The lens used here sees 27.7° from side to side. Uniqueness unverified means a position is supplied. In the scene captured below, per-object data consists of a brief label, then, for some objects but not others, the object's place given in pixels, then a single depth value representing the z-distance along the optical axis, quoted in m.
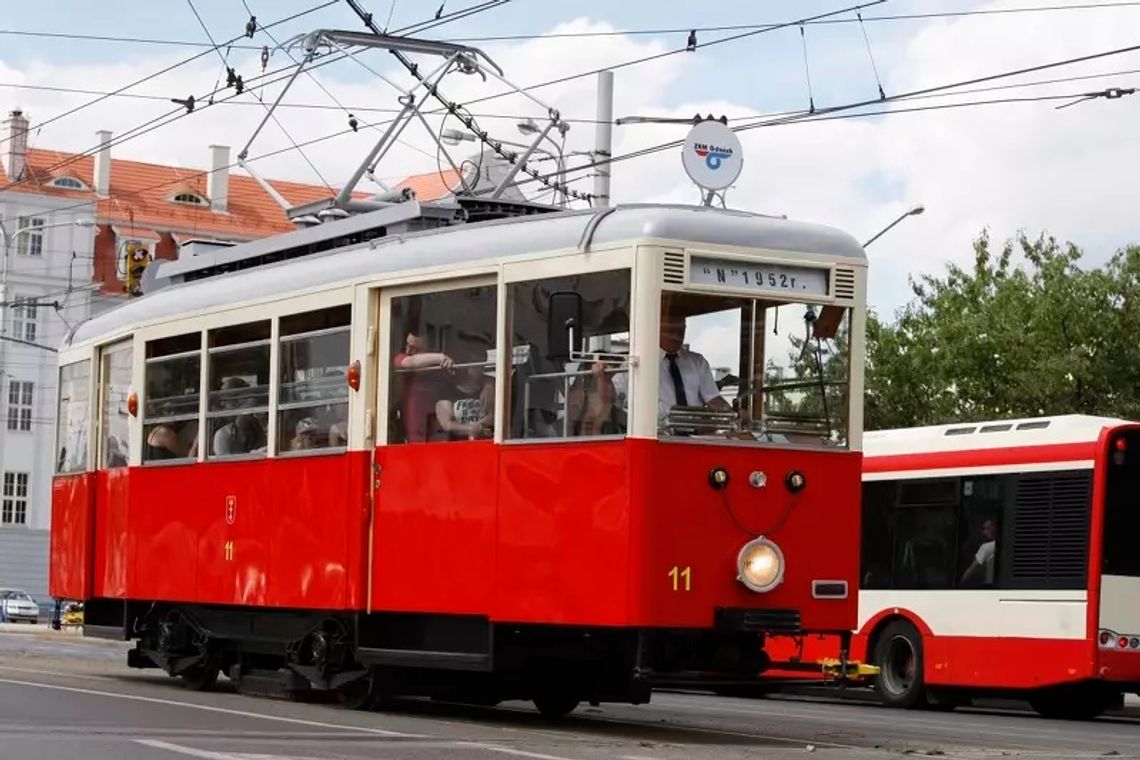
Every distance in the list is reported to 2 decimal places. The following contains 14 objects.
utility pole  29.41
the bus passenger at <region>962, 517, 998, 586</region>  23.52
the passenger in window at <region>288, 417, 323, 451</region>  17.22
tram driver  14.64
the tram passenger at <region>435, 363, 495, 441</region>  15.47
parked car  64.06
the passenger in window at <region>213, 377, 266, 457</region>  18.02
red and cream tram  14.60
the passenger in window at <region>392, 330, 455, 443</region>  15.99
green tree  46.50
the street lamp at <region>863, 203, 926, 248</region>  40.94
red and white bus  22.09
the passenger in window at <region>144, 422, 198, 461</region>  19.09
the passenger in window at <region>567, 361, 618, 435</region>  14.67
